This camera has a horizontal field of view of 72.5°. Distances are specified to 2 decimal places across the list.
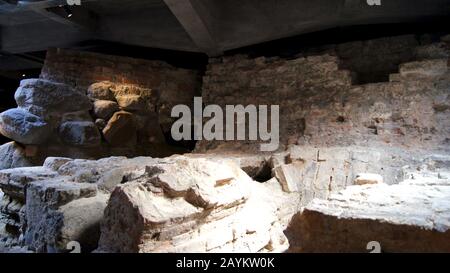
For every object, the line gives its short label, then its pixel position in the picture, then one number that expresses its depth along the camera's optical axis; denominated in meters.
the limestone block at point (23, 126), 5.23
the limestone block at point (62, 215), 2.56
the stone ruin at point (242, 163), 2.00
